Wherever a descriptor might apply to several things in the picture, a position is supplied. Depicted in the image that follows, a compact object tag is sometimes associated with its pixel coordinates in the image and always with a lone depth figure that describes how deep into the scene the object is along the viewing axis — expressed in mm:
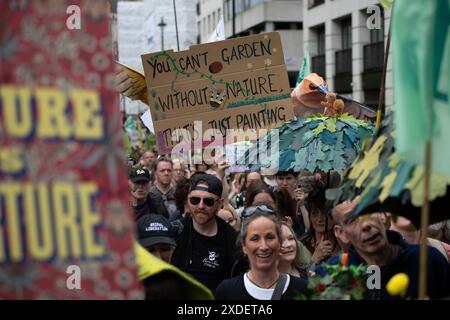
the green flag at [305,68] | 13848
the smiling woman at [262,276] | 5199
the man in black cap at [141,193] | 9398
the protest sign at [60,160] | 3158
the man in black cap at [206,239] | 7023
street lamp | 22359
